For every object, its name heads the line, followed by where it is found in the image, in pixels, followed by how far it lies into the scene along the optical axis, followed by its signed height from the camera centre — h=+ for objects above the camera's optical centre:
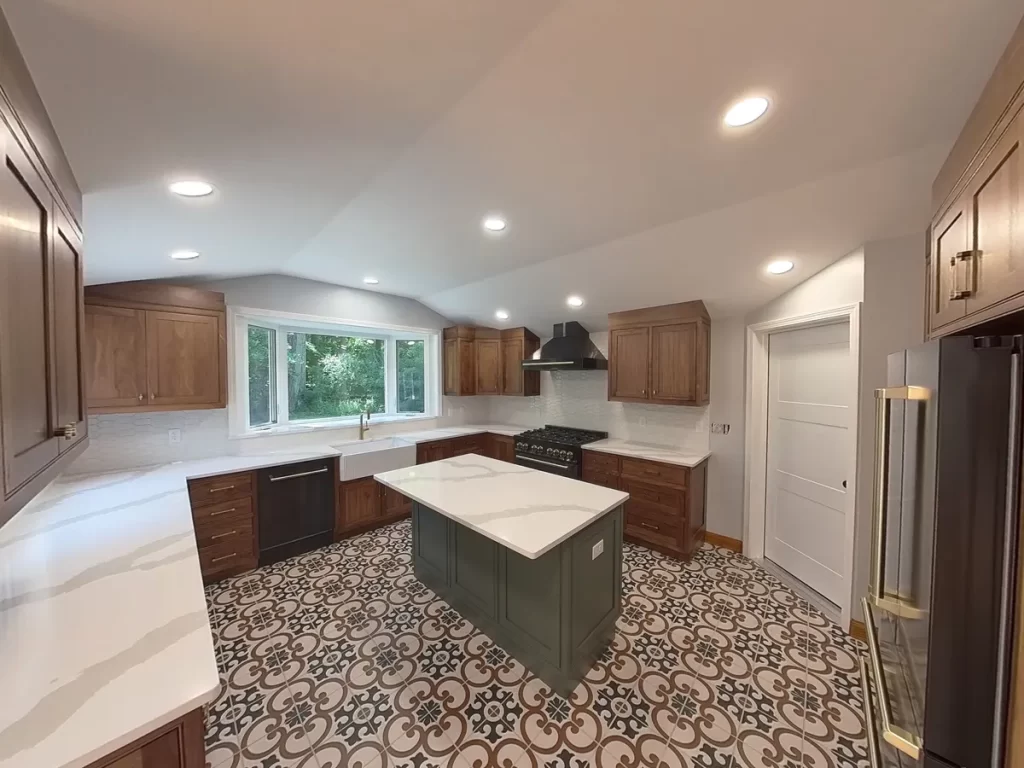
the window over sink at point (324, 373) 3.61 +0.02
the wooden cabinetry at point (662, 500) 3.24 -1.12
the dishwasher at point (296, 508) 3.15 -1.19
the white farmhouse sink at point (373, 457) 3.62 -0.84
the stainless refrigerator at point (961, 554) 0.80 -0.41
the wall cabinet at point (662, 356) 3.34 +0.20
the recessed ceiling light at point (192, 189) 1.50 +0.76
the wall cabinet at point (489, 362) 4.95 +0.18
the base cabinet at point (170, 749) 0.82 -0.86
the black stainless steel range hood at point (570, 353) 4.13 +0.26
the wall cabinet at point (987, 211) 0.73 +0.40
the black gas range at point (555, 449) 3.92 -0.82
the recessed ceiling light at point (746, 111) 1.31 +0.96
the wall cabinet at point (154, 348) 2.50 +0.18
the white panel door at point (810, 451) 2.63 -0.57
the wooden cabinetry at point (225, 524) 2.81 -1.18
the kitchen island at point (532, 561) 1.91 -1.09
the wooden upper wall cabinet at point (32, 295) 0.73 +0.19
